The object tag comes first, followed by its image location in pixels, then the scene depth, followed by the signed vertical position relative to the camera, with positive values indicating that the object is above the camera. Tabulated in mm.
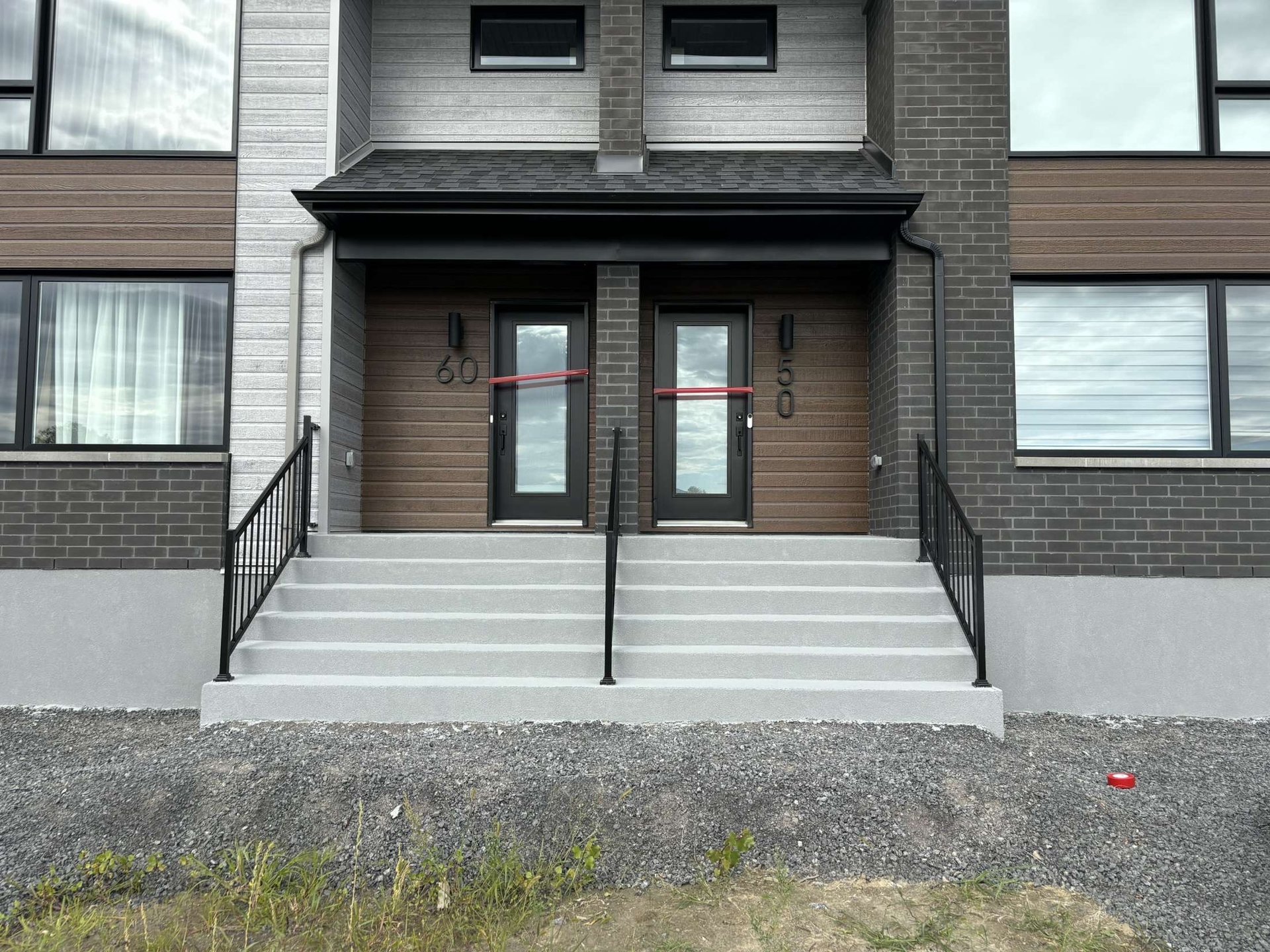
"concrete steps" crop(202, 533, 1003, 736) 4449 -664
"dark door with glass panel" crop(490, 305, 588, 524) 6703 +878
